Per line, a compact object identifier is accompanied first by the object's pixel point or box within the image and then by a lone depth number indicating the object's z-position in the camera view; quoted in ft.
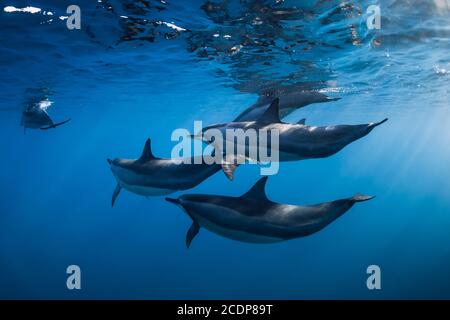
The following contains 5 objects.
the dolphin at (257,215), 18.81
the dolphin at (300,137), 19.31
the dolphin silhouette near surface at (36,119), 43.17
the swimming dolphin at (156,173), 23.97
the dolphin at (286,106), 30.48
